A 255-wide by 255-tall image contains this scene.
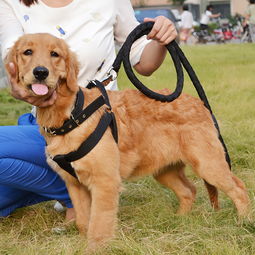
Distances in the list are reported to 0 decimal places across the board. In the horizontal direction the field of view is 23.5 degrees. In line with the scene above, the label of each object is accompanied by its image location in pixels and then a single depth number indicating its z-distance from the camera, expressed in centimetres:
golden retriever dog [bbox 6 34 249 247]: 375
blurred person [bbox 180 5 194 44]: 3294
